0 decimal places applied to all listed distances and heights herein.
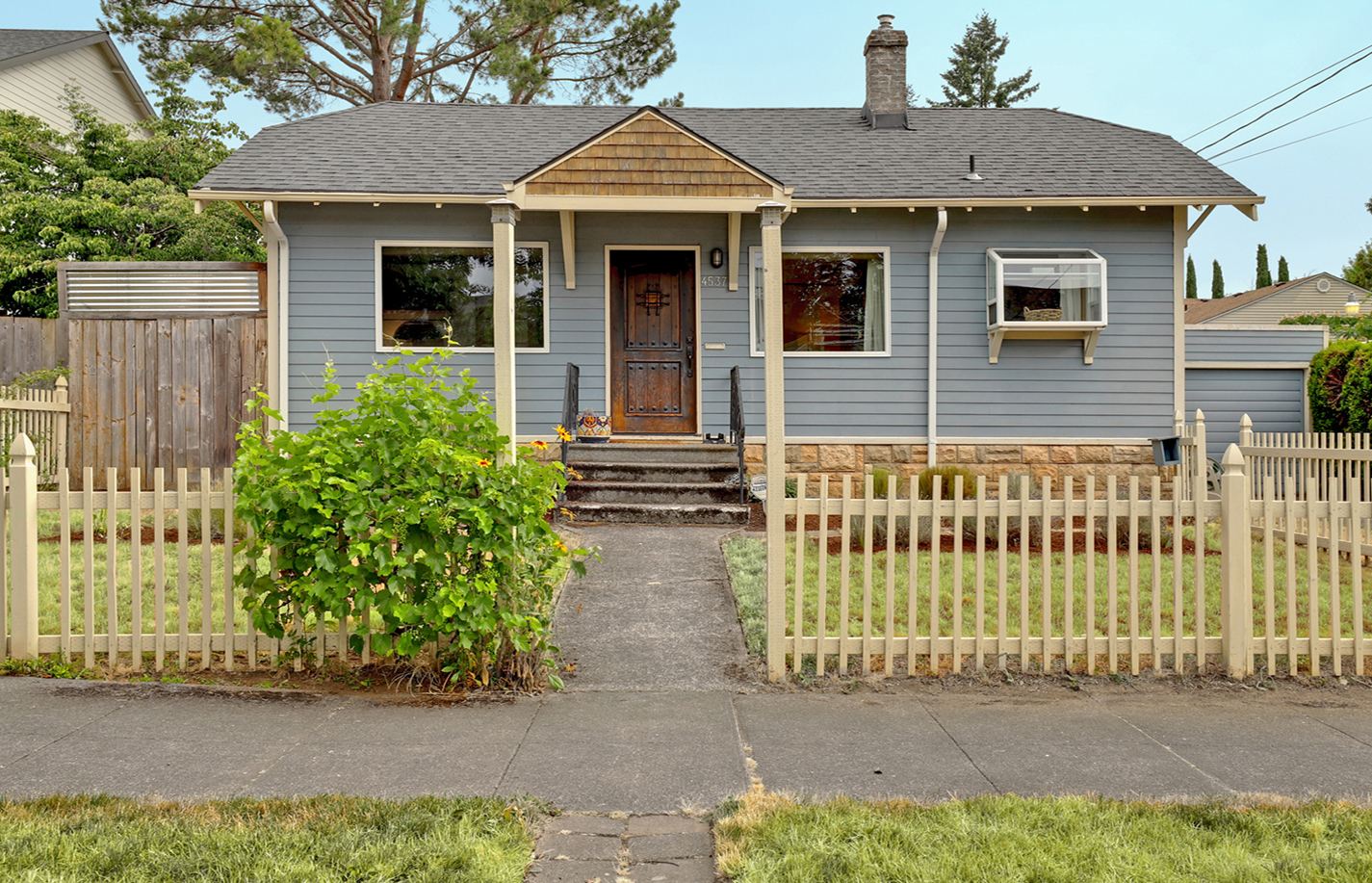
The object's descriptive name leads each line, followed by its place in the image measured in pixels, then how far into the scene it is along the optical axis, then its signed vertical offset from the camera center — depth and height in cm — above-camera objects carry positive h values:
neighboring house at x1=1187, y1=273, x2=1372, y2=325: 3112 +490
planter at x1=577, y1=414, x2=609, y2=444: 1066 +21
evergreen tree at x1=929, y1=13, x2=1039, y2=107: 3847 +1586
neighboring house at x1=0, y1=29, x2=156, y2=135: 1836 +843
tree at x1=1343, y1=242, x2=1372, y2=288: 3219 +623
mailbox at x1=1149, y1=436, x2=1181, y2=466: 1027 -14
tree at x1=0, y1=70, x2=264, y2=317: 1518 +442
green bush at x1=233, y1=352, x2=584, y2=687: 426 -38
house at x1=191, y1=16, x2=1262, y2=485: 1056 +179
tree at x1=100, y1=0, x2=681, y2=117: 1892 +892
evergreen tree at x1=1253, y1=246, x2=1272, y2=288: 4562 +852
